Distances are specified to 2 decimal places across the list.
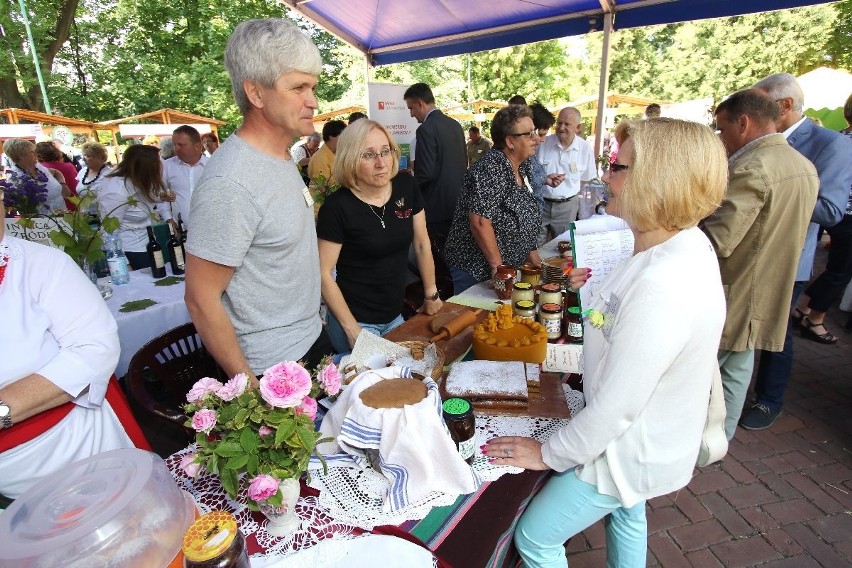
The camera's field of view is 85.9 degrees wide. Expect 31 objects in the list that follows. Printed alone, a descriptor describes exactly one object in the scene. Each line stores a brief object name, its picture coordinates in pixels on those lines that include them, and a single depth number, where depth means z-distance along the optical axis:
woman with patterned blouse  2.88
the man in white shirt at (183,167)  5.05
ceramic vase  1.04
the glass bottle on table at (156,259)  3.33
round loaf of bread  1.20
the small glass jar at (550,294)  2.20
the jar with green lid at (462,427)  1.23
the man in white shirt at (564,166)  5.48
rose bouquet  0.97
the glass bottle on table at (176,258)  3.45
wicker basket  1.63
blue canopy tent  4.98
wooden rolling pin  2.04
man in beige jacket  2.26
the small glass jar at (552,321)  2.08
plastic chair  1.71
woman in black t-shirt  2.19
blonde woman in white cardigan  1.16
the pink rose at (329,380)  1.20
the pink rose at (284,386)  0.97
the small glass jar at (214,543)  0.82
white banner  6.73
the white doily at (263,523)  1.05
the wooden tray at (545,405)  1.50
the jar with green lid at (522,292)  2.23
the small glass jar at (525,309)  2.08
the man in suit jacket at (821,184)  2.83
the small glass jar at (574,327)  2.09
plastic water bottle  3.22
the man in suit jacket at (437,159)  4.83
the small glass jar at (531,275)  2.53
